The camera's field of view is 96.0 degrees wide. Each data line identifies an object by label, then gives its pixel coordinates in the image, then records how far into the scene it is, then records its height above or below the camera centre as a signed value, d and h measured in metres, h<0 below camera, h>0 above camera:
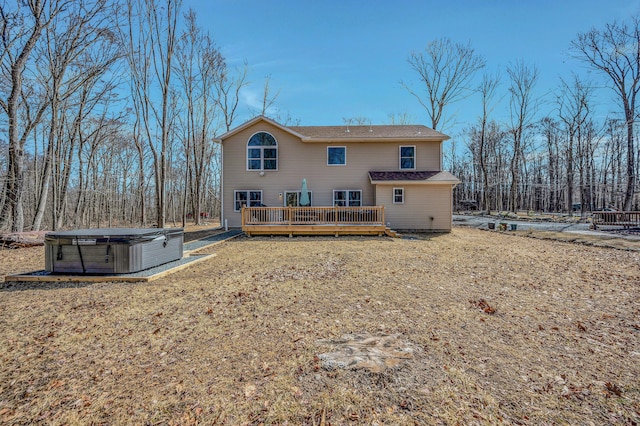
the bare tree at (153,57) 12.59 +6.80
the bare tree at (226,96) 24.00 +9.52
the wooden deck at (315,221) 12.65 -0.61
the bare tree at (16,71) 10.30 +5.02
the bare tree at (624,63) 18.97 +9.85
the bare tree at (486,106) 28.30 +10.09
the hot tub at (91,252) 5.85 -0.88
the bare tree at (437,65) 24.44 +12.22
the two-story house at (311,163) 15.36 +2.36
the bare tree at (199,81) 19.77 +9.45
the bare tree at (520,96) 28.31 +10.85
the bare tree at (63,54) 12.42 +6.87
